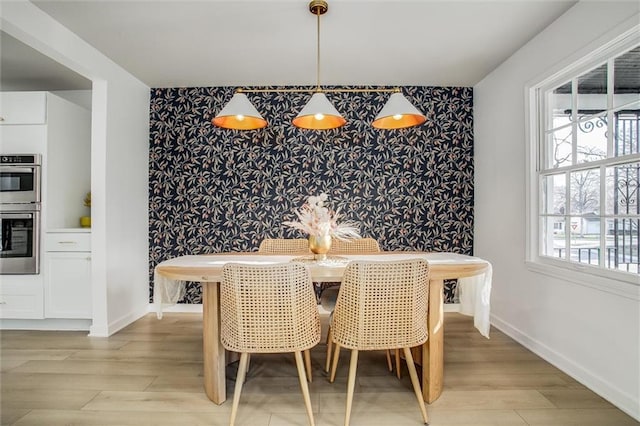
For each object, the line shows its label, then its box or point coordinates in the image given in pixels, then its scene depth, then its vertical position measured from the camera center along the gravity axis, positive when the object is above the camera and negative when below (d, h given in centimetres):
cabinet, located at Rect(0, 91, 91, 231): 322 +70
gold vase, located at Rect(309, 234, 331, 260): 229 -20
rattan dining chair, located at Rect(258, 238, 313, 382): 289 -29
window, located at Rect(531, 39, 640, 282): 203 +34
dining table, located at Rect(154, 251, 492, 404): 197 -52
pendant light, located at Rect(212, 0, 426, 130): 215 +66
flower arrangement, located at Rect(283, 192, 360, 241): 227 -6
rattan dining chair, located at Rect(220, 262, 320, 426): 168 -49
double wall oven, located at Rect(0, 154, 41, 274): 316 -3
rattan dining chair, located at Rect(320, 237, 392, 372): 290 -28
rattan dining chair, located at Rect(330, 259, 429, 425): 174 -49
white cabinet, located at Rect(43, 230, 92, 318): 321 -58
